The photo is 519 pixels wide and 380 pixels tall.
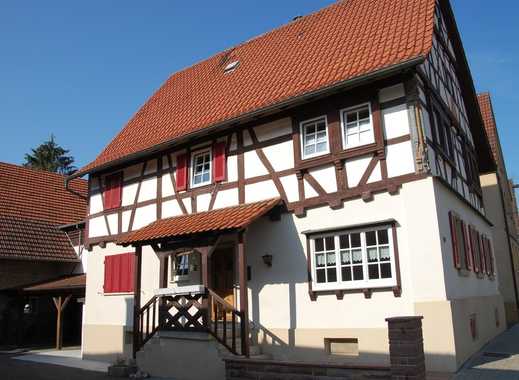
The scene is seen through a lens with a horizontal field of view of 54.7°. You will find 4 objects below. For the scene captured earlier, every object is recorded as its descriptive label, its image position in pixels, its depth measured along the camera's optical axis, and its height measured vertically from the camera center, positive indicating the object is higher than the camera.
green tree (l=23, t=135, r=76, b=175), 49.84 +14.74
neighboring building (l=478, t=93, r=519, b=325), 19.45 +2.61
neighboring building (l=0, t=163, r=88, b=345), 19.28 +2.19
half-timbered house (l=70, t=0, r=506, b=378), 9.68 +1.93
